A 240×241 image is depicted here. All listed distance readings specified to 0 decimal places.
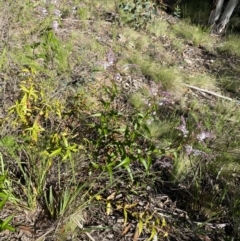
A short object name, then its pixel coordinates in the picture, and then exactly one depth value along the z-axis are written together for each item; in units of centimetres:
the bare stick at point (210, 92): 403
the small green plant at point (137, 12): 499
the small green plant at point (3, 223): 132
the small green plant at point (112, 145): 176
